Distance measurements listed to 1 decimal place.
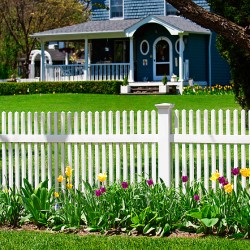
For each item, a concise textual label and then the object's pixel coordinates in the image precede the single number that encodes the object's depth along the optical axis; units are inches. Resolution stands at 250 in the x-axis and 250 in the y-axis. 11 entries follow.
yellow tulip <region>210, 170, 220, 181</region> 484.8
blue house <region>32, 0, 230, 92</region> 2108.2
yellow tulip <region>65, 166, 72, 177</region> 510.4
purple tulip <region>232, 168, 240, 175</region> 478.6
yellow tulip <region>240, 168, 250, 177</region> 481.6
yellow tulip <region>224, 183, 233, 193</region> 471.6
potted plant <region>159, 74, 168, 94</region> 1902.8
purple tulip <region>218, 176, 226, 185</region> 472.8
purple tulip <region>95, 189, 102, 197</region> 483.3
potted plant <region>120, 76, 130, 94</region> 1942.9
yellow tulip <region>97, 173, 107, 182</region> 496.6
